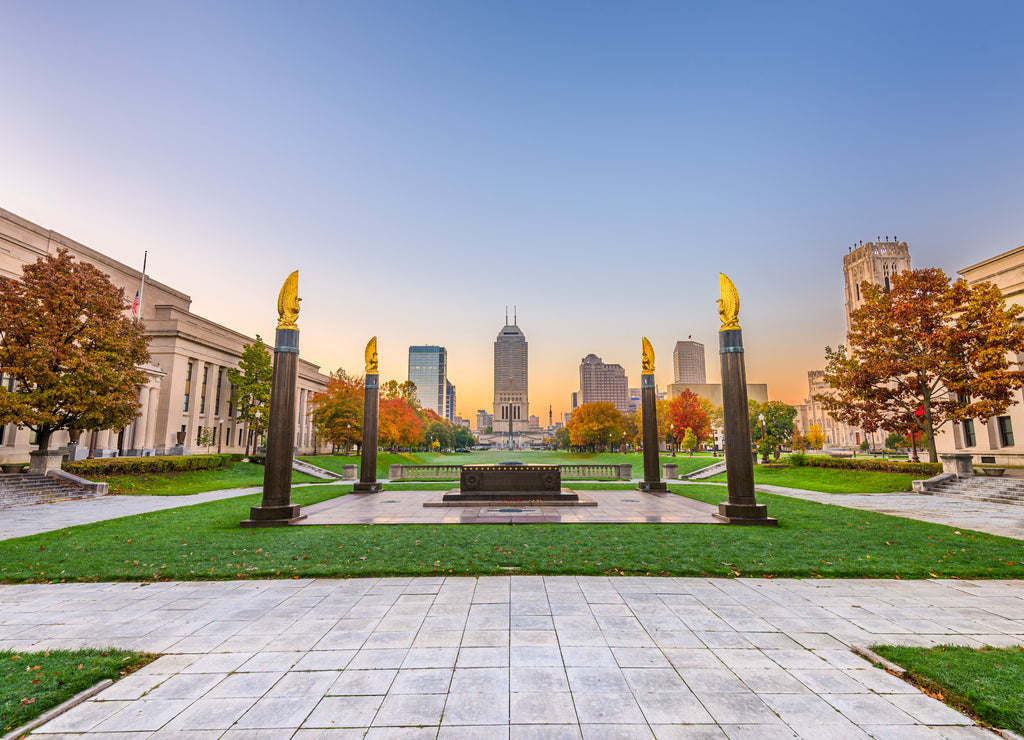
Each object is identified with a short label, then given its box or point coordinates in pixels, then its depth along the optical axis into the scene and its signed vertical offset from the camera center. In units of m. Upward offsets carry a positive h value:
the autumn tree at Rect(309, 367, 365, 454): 47.94 +1.72
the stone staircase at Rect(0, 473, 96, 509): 18.97 -2.73
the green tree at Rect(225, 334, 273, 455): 47.91 +4.78
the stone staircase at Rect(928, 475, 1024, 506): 19.05 -2.64
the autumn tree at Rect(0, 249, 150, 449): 21.44 +3.98
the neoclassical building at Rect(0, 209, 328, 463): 36.01 +6.69
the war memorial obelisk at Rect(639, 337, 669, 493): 21.45 +0.28
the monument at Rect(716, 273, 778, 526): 12.63 -0.28
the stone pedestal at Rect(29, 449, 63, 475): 21.81 -1.51
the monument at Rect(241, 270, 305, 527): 12.83 +0.08
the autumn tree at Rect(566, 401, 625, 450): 67.88 +1.16
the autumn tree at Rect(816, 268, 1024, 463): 23.69 +4.41
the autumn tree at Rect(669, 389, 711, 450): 62.59 +1.92
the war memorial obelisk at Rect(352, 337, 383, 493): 21.81 -0.44
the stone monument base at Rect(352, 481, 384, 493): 21.64 -2.80
